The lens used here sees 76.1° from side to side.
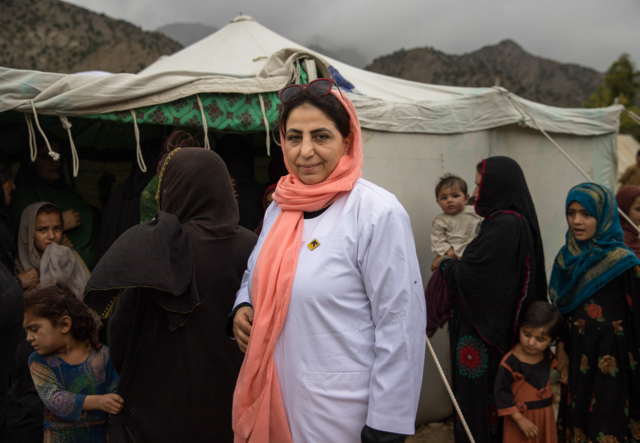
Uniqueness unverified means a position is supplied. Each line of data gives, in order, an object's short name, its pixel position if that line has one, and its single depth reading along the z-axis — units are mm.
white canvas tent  2363
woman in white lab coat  1138
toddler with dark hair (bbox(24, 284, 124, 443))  1800
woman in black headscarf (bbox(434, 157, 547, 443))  2289
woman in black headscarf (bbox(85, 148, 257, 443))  1444
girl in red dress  2250
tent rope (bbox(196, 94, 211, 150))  2528
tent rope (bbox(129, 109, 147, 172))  2465
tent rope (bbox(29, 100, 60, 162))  2146
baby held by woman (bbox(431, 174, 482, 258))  2963
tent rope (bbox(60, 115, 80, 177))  2275
